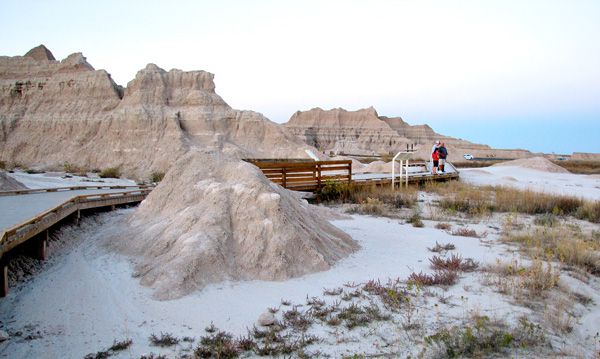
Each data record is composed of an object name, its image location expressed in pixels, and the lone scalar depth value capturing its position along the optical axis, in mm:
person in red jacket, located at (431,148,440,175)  24327
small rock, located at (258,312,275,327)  5199
